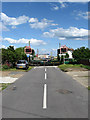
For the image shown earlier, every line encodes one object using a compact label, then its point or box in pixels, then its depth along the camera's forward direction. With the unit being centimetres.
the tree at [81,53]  3963
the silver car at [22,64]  1772
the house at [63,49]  4754
